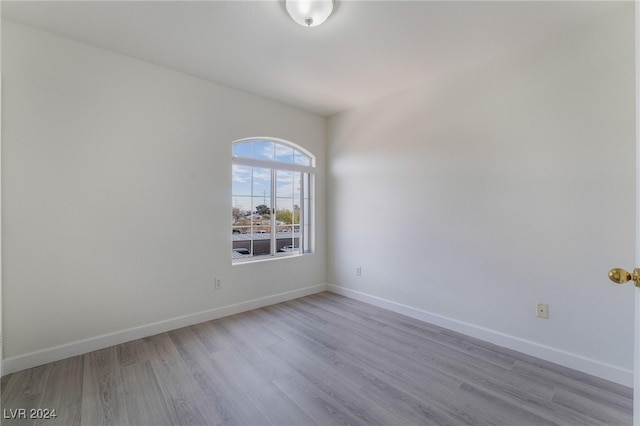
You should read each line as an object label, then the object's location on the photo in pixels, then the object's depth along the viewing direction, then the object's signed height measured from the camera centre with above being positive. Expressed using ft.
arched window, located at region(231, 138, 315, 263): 11.34 +0.55
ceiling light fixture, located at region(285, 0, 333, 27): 6.11 +4.59
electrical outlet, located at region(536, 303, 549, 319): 7.45 -2.70
